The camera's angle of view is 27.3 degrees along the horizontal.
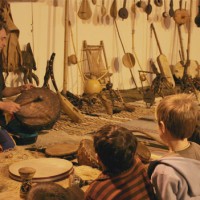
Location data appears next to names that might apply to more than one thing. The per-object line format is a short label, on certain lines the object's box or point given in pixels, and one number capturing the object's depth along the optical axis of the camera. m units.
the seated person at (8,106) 3.53
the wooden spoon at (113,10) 7.03
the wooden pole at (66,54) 6.00
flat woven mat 2.64
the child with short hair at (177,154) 1.69
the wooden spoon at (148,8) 7.60
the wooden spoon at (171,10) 8.03
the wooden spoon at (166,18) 8.09
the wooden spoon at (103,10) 6.87
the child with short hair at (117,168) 1.69
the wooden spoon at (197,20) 8.70
